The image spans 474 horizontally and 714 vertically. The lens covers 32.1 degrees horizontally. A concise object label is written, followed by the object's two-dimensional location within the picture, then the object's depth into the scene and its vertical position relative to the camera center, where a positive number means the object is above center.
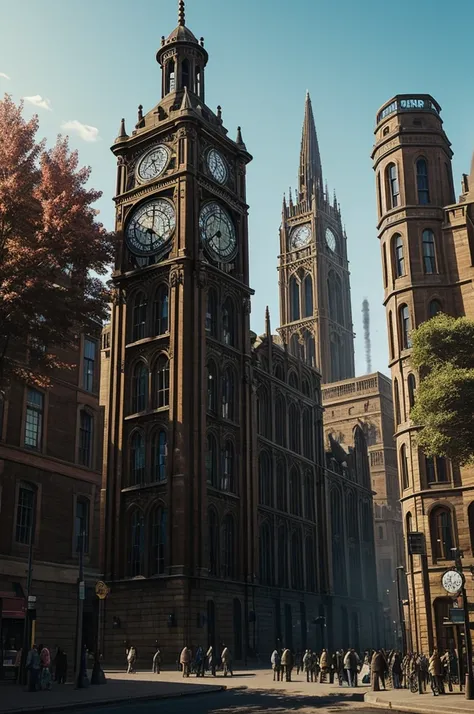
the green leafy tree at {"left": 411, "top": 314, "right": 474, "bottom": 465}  31.55 +8.91
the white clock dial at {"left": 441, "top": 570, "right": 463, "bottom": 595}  28.97 +1.66
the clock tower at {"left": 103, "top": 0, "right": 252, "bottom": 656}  52.78 +17.24
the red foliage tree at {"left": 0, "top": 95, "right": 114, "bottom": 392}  27.64 +12.92
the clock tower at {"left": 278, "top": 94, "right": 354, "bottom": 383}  124.69 +51.71
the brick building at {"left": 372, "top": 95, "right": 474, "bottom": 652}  42.94 +19.08
